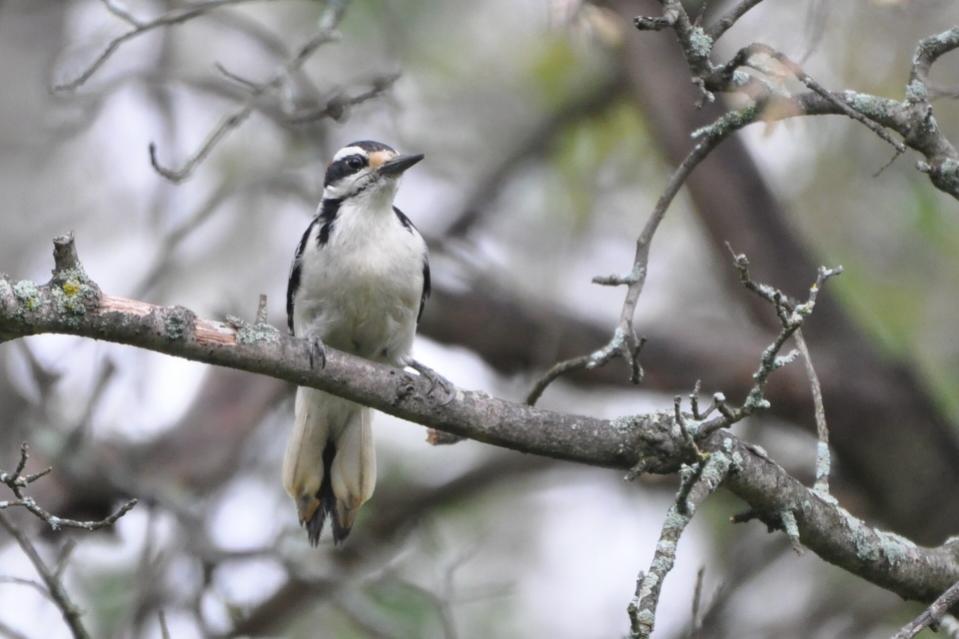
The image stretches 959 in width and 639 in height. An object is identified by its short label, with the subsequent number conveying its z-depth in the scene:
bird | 8.98
